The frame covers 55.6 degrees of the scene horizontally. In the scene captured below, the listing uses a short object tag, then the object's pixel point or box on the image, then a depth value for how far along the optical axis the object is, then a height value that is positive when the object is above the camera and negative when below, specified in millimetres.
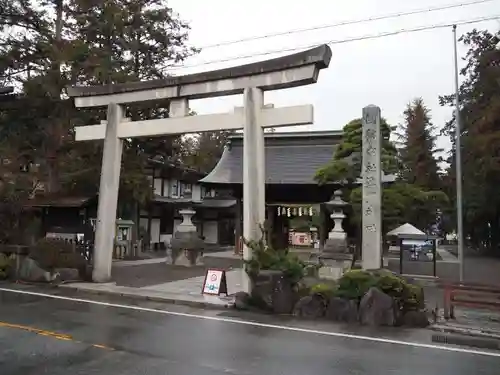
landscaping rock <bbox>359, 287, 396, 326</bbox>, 9898 -1316
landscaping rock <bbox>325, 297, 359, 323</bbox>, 10191 -1405
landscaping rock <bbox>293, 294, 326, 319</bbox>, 10664 -1421
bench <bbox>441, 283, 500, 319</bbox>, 9688 -1000
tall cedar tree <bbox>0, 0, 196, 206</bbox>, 19359 +7017
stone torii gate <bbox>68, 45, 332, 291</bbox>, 12453 +3622
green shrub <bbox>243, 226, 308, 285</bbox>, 11344 -473
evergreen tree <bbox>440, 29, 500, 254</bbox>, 21266 +5700
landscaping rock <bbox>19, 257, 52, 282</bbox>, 15438 -1227
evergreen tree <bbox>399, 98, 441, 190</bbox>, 47844 +10506
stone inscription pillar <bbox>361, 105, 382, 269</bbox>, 12812 +1579
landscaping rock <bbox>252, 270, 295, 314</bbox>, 11172 -1176
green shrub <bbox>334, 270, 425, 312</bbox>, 10188 -893
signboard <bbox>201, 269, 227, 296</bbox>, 13234 -1172
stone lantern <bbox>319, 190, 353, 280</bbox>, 18328 -312
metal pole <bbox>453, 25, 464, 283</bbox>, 17109 +3203
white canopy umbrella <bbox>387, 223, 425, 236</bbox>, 23234 +852
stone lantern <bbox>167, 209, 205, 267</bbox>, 23328 -404
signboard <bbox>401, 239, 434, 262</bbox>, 20062 -75
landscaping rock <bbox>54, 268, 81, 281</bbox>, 15391 -1238
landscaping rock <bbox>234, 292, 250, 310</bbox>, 11555 -1456
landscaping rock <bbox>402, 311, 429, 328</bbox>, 9797 -1484
